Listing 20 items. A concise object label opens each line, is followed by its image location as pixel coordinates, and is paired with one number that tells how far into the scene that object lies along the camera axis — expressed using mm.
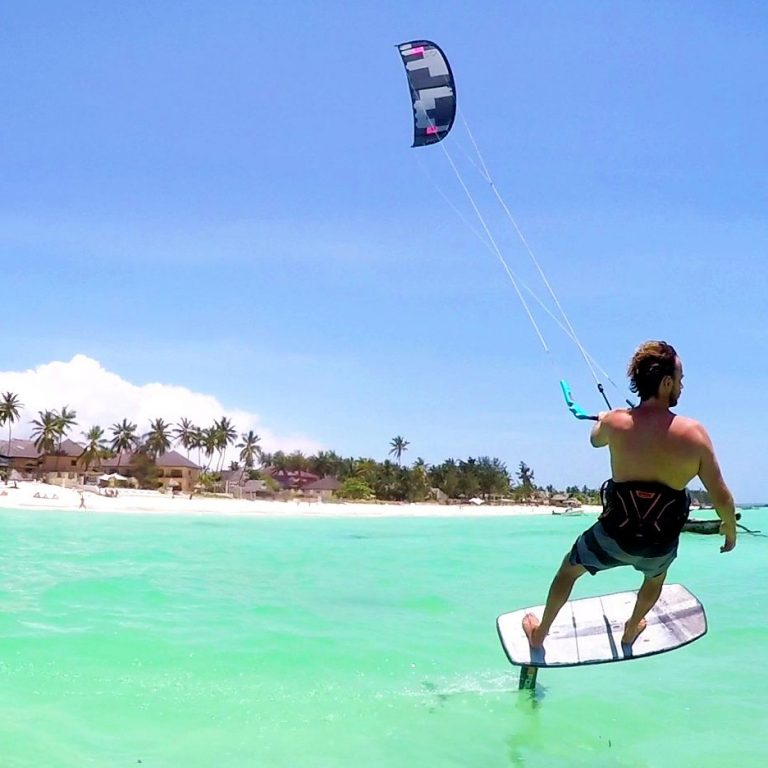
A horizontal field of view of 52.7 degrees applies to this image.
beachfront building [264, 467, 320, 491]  114588
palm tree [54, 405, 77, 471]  92000
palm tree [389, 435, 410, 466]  156125
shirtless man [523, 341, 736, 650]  4137
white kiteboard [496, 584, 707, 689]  5227
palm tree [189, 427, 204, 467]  111562
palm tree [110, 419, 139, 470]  100250
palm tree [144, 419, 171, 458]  102250
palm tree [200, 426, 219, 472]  111875
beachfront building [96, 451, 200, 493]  94938
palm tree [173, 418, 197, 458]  110250
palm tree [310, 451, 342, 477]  128000
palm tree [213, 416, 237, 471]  112750
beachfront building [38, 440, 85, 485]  92500
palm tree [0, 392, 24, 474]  90188
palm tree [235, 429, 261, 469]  117938
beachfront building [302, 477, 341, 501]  107875
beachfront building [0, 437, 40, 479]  91000
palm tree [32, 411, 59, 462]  91188
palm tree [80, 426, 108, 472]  94688
